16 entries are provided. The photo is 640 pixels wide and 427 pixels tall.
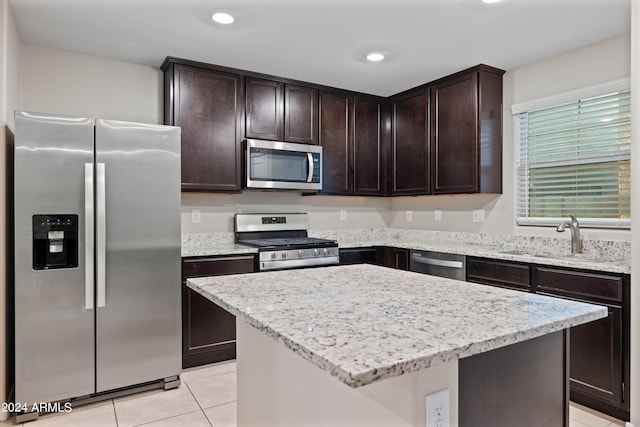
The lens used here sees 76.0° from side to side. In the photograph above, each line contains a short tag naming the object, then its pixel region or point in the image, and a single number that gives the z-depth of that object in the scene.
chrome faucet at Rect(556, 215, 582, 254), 2.89
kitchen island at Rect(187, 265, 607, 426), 0.88
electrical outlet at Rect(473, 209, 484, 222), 3.72
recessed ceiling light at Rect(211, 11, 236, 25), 2.52
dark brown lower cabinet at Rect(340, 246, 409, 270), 3.78
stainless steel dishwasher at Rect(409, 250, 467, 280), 3.23
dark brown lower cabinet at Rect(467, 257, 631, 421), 2.31
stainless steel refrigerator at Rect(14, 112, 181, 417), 2.34
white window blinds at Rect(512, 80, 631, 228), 2.81
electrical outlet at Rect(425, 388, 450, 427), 0.91
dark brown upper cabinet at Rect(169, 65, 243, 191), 3.28
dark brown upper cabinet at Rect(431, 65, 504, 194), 3.41
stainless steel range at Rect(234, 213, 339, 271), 3.33
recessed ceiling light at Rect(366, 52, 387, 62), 3.16
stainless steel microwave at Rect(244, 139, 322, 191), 3.50
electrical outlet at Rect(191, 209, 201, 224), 3.61
